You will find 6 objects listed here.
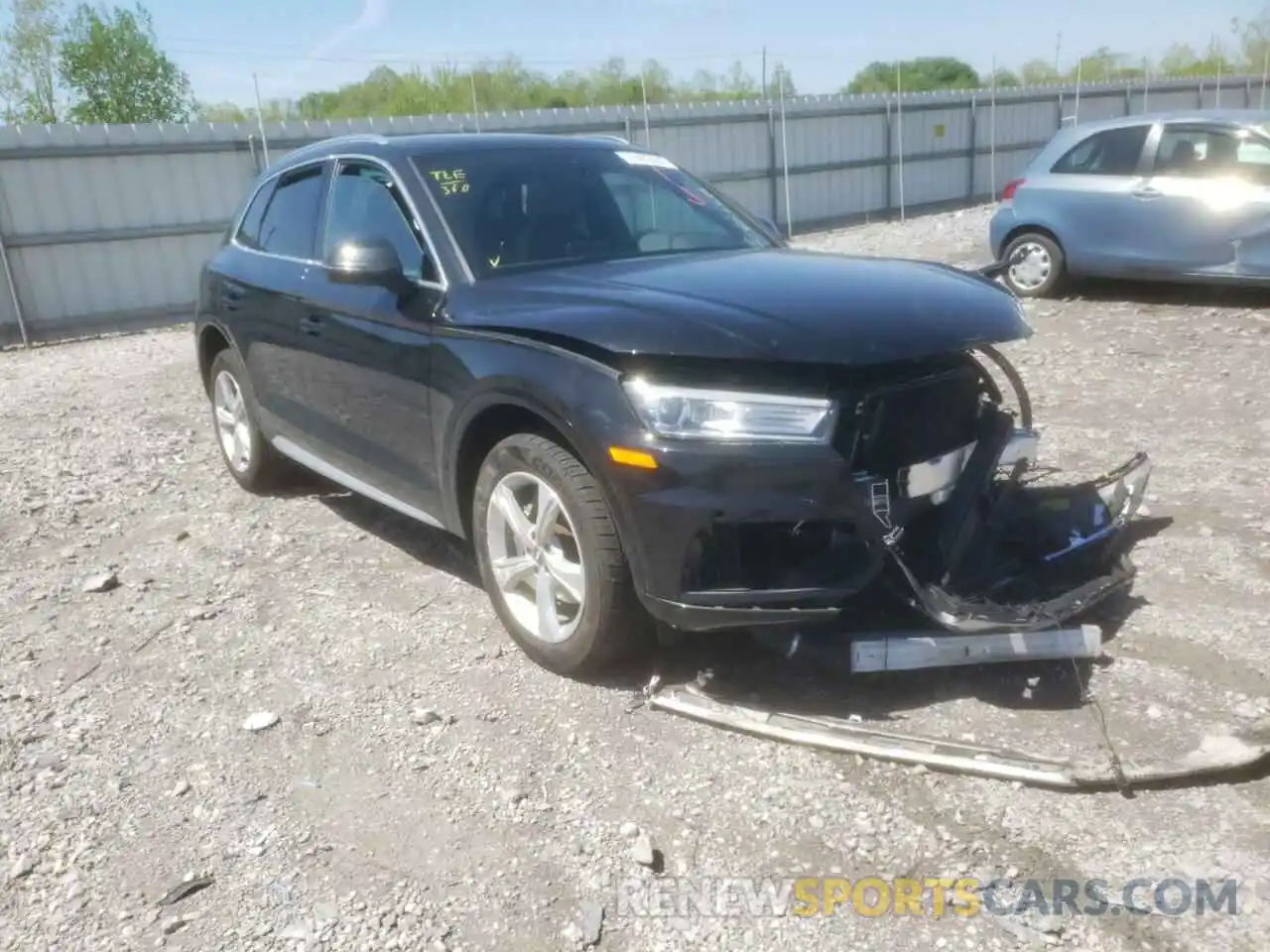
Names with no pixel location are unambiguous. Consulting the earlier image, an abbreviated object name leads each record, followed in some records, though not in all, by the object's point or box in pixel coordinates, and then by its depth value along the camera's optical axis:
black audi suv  3.13
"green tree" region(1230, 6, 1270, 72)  46.25
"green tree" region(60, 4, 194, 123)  35.31
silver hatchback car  9.08
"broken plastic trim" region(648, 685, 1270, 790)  3.00
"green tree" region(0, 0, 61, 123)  34.31
